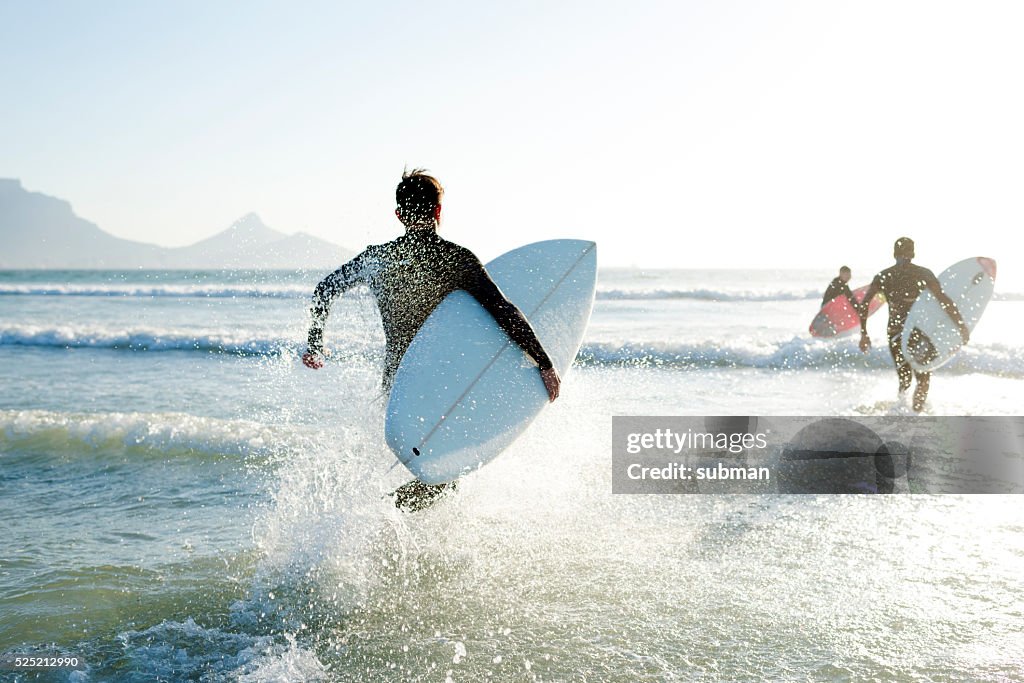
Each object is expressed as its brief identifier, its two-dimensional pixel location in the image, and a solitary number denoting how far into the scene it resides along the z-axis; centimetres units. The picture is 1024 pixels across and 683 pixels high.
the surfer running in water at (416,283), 354
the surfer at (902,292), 812
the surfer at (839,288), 1036
